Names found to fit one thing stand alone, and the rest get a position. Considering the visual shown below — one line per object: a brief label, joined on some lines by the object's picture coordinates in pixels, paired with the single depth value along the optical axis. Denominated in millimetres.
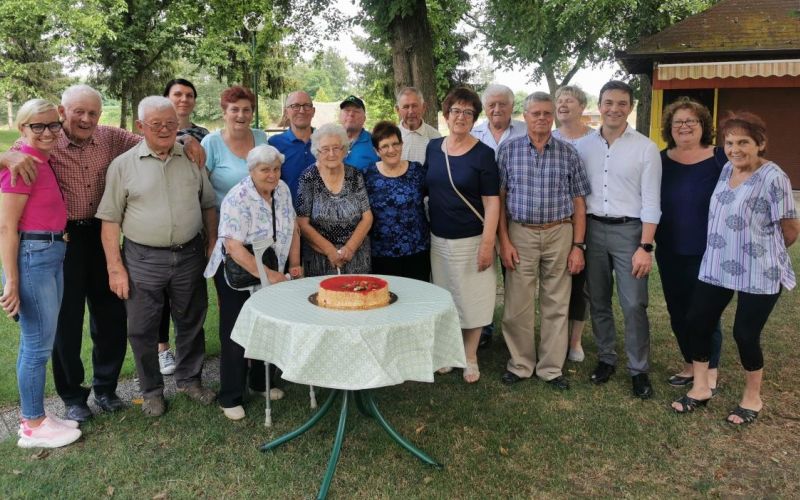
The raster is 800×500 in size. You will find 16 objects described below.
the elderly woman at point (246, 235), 3451
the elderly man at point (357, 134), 4434
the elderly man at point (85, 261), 3477
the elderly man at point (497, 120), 4578
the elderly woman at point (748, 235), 3436
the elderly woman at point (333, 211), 3881
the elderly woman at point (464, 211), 3990
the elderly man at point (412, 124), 4852
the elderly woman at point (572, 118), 4324
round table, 2711
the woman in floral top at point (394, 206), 4004
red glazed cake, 3004
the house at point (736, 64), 12281
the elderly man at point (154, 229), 3512
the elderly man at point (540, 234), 3998
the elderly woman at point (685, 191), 3795
